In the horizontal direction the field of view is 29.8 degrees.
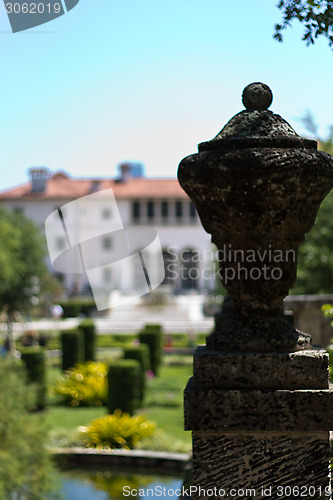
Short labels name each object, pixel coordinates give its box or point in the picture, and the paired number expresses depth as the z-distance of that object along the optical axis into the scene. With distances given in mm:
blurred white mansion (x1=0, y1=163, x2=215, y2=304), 46938
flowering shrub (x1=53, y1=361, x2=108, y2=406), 14914
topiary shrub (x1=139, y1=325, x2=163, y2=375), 18969
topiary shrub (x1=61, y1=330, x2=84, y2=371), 18688
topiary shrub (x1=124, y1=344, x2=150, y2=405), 14776
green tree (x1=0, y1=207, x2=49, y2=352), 24812
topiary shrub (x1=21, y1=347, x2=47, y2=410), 14567
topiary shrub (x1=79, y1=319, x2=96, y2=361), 19750
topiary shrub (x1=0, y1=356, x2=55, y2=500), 7527
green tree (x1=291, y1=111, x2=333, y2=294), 12727
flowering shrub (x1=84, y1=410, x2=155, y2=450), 10891
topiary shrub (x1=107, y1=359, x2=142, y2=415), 12672
